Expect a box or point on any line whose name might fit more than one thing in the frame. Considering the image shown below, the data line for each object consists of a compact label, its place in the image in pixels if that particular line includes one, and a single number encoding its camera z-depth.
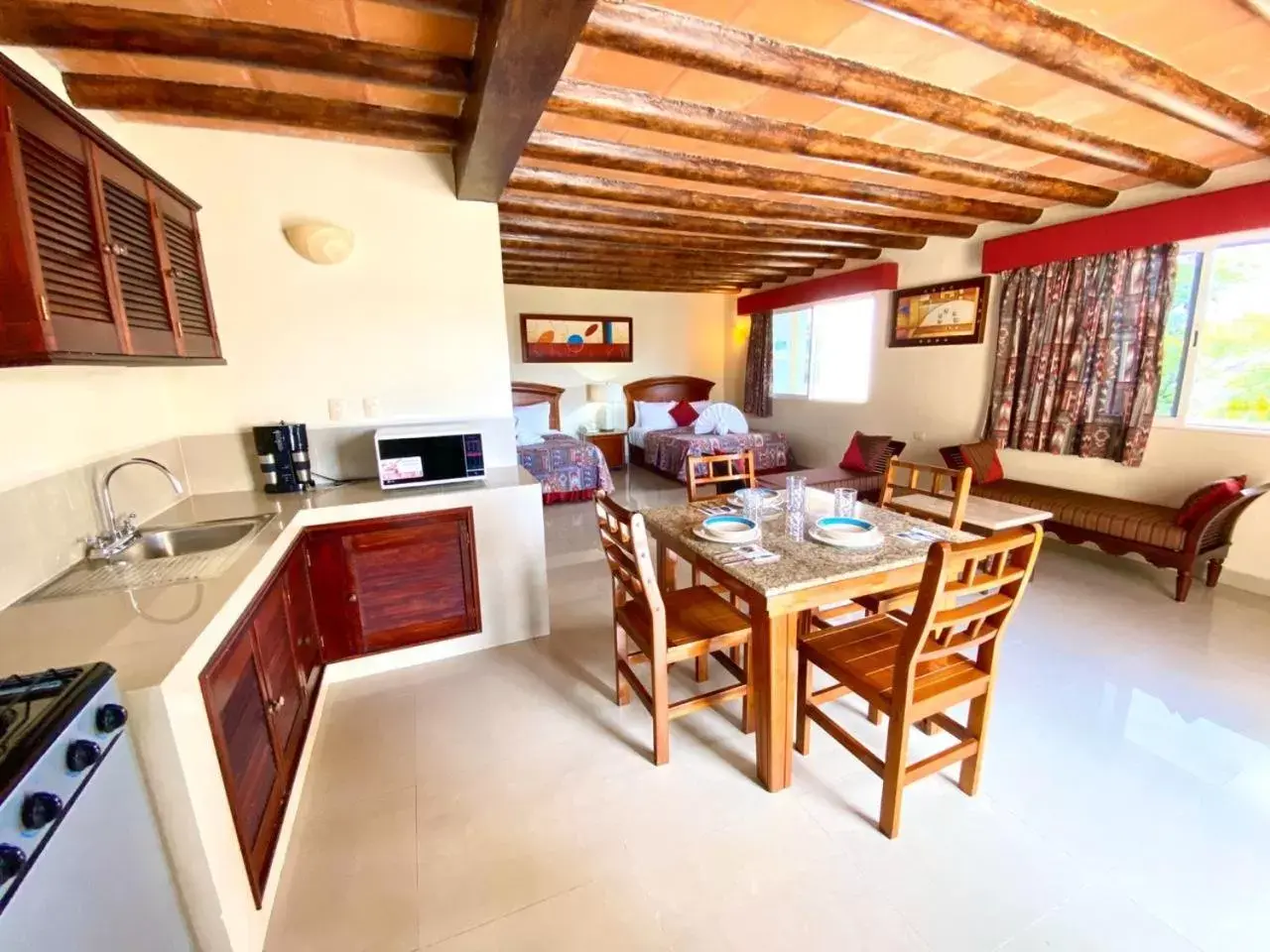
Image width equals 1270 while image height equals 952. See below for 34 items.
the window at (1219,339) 2.97
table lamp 6.60
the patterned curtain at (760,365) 6.60
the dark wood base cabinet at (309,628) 1.31
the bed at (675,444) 5.80
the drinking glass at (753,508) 2.06
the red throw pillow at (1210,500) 2.76
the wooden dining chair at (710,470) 2.59
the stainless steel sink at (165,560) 1.45
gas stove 0.70
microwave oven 2.36
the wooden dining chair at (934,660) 1.36
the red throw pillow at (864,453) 4.66
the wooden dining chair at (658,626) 1.70
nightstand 6.64
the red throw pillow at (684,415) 7.04
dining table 1.54
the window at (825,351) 5.48
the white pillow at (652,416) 6.82
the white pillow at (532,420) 5.89
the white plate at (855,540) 1.75
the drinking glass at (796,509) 1.91
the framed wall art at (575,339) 6.38
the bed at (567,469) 5.14
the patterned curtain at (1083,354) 3.30
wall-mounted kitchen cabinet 1.15
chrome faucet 1.65
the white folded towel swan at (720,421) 6.34
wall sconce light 2.30
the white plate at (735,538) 1.82
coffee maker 2.36
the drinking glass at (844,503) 2.08
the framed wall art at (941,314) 4.23
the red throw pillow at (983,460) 3.98
